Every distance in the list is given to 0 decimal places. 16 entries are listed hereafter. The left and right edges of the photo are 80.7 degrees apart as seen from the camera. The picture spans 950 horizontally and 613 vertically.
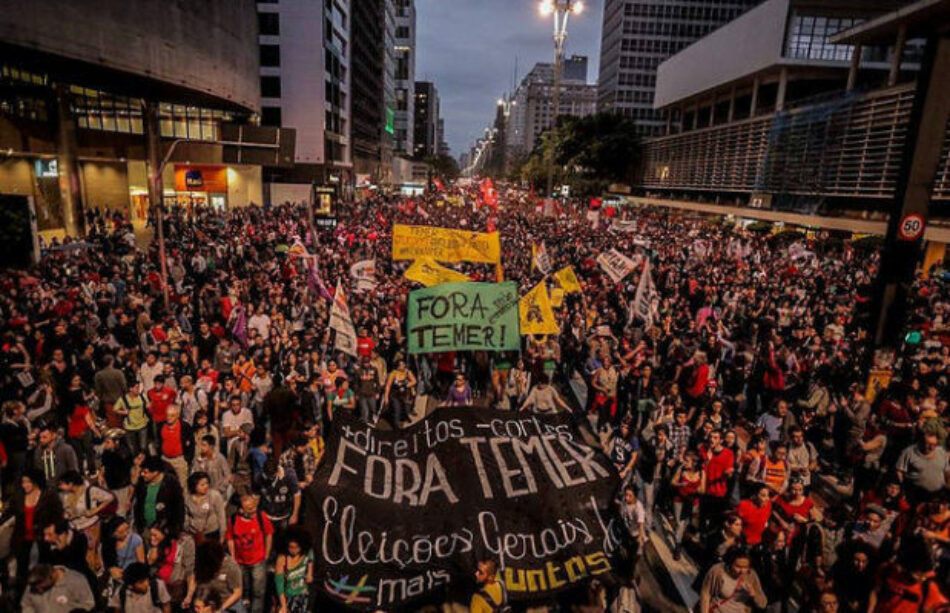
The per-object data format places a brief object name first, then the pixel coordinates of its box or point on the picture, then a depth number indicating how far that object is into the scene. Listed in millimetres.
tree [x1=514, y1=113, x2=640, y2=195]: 75000
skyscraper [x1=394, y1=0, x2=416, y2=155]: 144238
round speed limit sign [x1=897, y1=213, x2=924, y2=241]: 9820
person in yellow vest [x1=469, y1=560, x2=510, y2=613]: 4414
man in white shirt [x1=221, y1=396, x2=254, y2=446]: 7684
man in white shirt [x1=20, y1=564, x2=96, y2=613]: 4453
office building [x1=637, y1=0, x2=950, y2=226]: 31391
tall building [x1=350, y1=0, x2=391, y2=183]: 74375
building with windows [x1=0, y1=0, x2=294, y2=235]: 23266
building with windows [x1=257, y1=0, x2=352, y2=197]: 53969
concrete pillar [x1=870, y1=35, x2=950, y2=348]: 9664
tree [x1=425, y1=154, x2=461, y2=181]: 160625
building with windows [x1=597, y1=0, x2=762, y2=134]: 95562
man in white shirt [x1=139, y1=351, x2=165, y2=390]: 8594
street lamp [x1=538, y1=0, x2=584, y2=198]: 29047
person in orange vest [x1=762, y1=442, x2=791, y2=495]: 6590
